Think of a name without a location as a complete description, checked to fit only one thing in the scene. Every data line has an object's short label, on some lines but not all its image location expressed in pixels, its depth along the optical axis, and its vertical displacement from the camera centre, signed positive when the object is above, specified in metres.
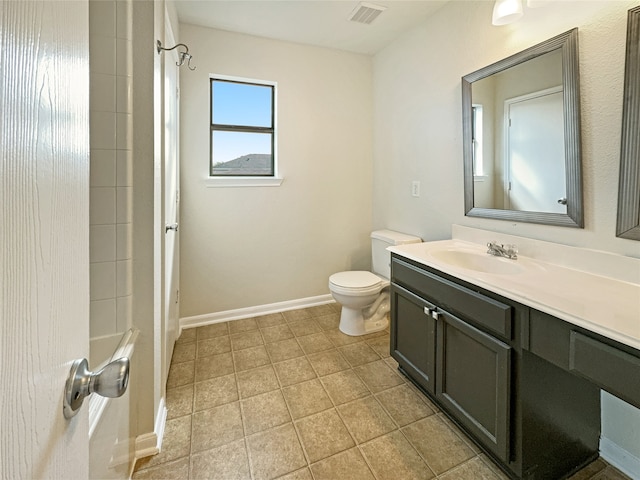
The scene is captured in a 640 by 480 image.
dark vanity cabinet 1.21 -0.63
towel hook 1.39 +0.88
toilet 2.40 -0.42
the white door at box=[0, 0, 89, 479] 0.31 +0.01
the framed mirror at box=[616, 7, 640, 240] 1.25 +0.40
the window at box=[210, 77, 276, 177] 2.72 +0.98
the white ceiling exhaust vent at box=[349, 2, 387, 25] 2.20 +1.65
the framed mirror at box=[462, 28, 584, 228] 1.48 +0.55
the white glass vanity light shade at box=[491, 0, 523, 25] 1.56 +1.15
